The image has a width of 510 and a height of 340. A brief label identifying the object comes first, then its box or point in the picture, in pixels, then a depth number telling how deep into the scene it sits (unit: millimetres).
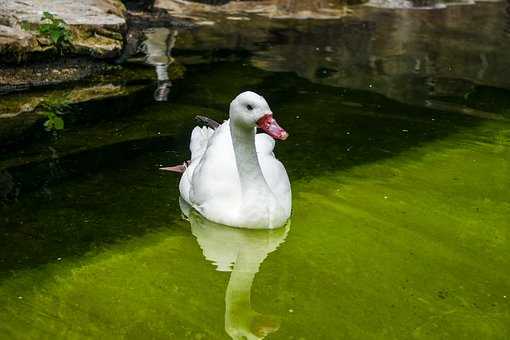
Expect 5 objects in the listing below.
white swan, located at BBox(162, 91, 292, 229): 5254
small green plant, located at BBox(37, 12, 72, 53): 9242
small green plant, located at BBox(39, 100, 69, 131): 7641
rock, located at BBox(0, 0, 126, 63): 8984
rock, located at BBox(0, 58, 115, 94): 8859
